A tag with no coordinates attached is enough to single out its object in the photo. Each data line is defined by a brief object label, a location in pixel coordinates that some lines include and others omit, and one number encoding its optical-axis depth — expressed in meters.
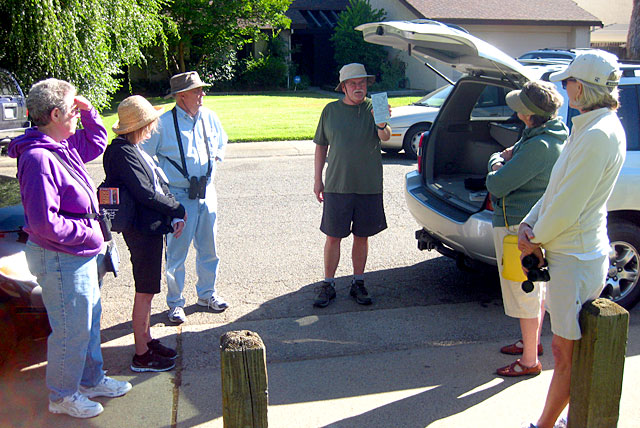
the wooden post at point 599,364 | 2.59
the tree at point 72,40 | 12.66
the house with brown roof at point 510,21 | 26.33
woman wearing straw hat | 3.96
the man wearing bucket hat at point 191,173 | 4.84
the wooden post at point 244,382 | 2.37
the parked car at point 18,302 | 4.07
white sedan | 12.00
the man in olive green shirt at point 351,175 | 5.11
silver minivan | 4.70
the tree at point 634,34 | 15.74
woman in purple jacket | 3.27
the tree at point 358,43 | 28.91
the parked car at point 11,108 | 11.09
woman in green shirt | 3.77
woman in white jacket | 2.91
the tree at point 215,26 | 28.20
